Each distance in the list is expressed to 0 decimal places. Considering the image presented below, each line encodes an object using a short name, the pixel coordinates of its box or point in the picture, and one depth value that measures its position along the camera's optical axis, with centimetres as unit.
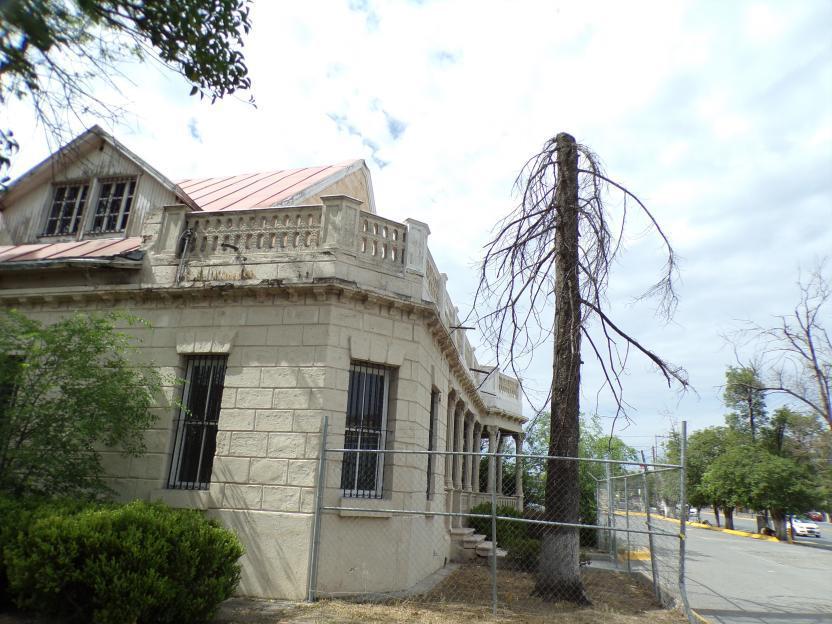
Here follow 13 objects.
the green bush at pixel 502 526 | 1433
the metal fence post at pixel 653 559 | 859
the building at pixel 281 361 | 873
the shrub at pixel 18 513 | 684
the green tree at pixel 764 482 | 3025
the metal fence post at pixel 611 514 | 1200
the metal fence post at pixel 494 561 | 752
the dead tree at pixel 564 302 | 893
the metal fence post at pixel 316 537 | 813
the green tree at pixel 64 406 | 822
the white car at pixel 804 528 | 3706
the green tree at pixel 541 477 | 1948
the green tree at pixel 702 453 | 4219
